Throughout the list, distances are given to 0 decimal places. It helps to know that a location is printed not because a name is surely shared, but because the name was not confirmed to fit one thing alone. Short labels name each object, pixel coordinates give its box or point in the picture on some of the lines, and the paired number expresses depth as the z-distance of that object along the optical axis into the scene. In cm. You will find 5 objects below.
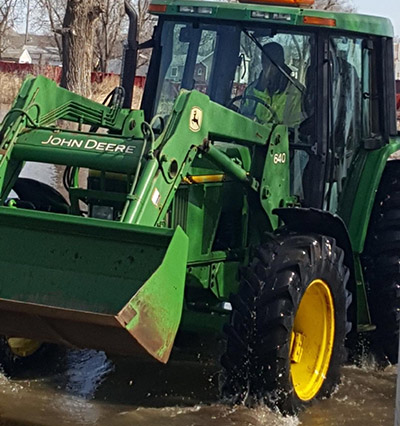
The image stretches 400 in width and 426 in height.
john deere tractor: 507
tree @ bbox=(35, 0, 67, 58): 4989
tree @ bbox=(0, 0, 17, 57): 6273
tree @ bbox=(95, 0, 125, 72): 5324
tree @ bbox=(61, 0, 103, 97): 2095
